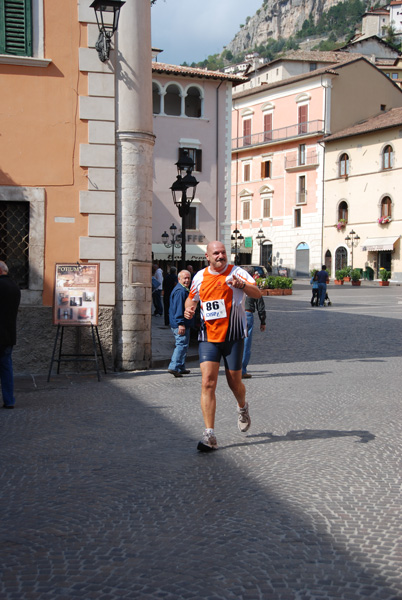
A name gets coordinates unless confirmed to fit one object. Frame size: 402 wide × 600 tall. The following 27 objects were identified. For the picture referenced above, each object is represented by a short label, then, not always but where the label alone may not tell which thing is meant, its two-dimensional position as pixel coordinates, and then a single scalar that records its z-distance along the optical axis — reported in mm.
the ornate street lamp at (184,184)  15391
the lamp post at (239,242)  63122
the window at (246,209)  67544
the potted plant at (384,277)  50469
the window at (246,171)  67562
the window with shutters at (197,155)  45156
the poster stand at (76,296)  11516
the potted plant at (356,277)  49906
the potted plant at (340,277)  51681
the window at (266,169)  65438
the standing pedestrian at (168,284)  20828
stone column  12305
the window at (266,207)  65312
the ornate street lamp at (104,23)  11266
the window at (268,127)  65375
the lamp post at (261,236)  57194
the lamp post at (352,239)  56312
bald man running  6695
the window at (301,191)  61906
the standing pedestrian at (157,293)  24812
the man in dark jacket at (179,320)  11508
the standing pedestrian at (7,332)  8875
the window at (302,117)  61594
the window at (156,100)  44688
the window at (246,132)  67612
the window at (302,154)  62000
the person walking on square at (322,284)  28422
